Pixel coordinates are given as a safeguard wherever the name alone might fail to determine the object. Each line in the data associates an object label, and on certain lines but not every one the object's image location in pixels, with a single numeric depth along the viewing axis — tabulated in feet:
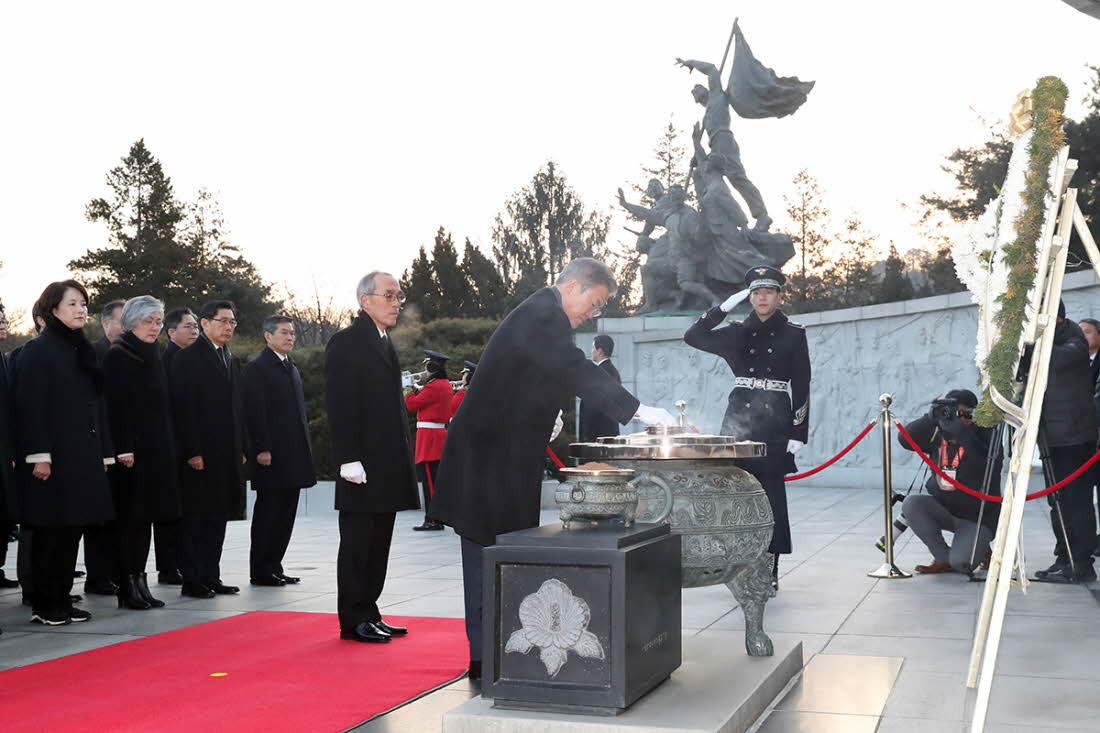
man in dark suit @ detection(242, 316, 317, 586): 25.08
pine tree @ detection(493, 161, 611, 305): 145.28
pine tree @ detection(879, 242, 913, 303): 103.50
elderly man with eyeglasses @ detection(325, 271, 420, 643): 18.02
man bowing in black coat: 14.58
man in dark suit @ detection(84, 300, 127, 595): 24.30
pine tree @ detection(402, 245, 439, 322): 145.38
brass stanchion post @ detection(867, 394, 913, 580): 24.62
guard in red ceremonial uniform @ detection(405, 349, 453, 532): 37.29
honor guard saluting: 22.79
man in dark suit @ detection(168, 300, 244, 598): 23.79
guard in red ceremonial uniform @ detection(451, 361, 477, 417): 35.09
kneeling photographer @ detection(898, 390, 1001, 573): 24.06
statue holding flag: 74.95
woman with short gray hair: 22.40
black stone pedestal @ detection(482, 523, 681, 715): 11.75
